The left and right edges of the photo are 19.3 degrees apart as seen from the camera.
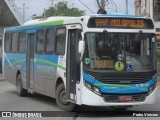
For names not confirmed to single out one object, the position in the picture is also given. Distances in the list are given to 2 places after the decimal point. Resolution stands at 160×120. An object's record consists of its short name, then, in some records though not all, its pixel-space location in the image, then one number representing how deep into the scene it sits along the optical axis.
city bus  12.44
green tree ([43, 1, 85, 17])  76.62
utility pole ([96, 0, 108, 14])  35.33
